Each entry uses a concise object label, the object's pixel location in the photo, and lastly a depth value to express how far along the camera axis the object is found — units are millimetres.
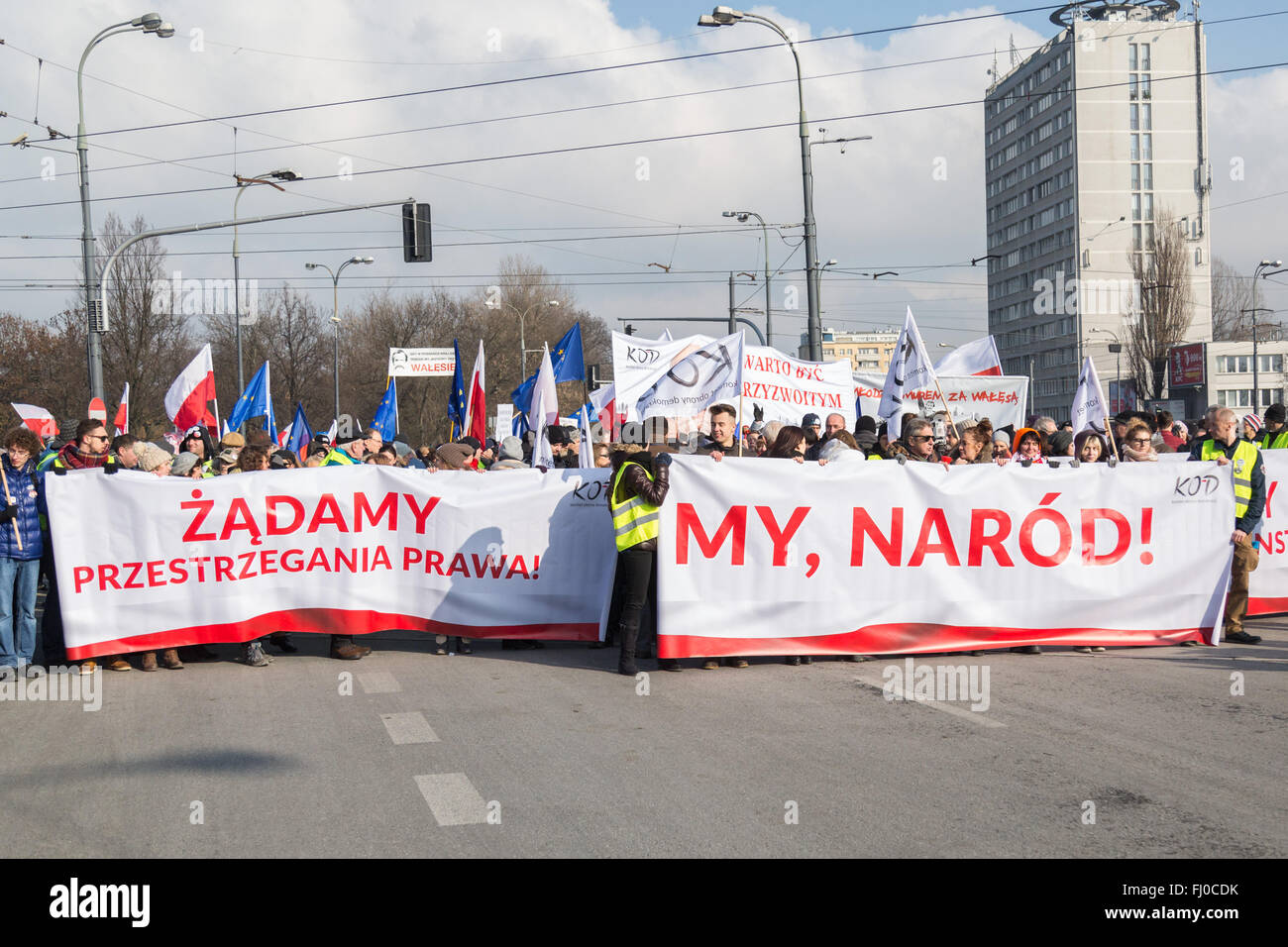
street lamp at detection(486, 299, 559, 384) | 57500
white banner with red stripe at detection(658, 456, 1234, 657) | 9453
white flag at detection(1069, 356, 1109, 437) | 13677
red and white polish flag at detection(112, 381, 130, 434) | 17359
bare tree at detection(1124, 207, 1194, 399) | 66500
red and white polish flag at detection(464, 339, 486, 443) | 16875
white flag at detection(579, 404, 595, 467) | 12008
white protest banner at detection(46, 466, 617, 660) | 9688
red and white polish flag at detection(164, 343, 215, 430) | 16922
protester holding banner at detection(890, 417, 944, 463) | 10469
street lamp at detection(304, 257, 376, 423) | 51475
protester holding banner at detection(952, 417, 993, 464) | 10883
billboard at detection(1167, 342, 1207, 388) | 77500
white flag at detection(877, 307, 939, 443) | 12160
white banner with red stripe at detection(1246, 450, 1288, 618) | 11406
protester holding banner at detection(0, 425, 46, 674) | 9391
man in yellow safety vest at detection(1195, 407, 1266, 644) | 10289
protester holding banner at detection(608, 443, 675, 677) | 9182
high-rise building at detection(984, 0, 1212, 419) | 108625
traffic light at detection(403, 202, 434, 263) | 24016
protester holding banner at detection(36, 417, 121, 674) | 9750
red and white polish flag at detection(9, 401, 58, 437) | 22894
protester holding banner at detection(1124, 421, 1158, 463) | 10898
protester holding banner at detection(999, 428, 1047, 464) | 10953
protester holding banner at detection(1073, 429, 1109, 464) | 10602
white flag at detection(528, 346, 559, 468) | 12891
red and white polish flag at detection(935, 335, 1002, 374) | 19156
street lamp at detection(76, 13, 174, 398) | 21862
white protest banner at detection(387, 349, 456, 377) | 54031
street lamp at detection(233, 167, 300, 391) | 28078
